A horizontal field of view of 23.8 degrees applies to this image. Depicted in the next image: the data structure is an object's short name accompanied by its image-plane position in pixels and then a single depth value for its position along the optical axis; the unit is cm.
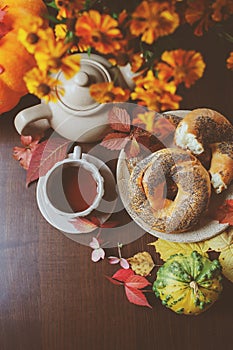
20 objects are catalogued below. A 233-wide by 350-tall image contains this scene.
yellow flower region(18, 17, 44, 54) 56
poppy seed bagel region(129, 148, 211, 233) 79
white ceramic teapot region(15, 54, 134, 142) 70
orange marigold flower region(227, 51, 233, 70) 69
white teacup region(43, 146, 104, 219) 82
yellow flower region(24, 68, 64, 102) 58
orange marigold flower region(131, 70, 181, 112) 58
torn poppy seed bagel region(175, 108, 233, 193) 80
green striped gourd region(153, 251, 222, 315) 77
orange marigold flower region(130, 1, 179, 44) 54
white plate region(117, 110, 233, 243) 83
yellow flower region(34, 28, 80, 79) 56
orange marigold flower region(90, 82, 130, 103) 62
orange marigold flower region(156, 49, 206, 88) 57
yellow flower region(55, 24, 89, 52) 62
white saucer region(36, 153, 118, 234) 84
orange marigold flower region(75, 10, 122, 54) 55
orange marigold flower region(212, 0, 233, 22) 58
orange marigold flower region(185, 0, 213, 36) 58
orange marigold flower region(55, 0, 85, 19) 57
